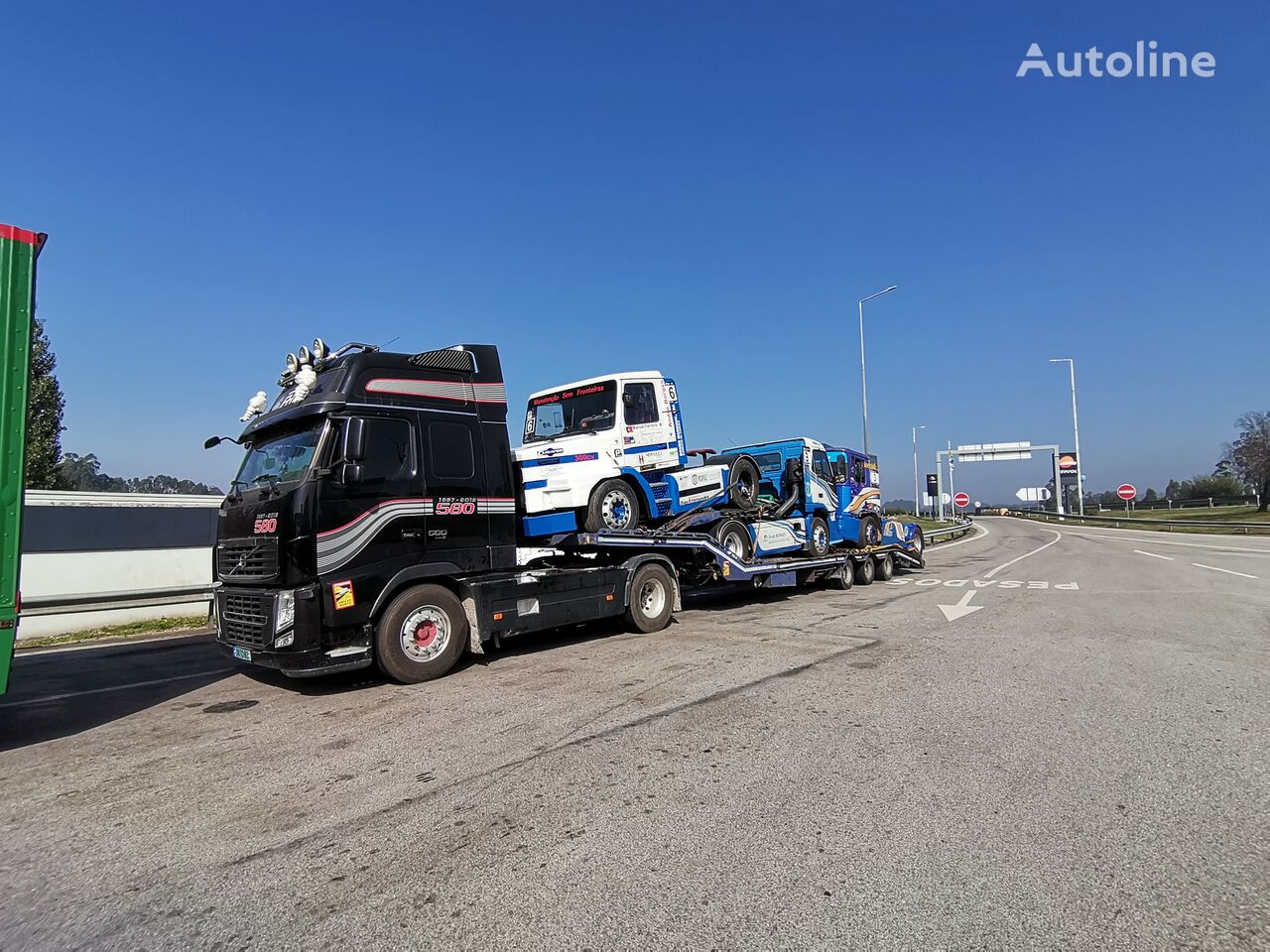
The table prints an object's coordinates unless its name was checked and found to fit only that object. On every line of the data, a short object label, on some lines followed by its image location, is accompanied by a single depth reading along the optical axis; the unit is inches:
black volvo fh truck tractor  266.7
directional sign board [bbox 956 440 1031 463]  2456.9
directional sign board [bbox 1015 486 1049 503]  3211.1
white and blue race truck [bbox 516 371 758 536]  372.5
